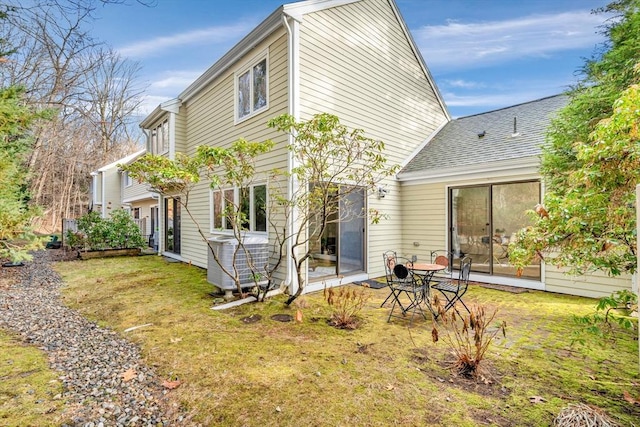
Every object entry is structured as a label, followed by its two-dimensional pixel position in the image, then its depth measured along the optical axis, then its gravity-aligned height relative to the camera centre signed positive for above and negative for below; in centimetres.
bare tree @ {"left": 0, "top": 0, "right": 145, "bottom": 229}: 379 +381
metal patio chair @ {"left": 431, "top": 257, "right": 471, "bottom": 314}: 464 -108
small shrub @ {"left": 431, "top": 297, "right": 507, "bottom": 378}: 293 -141
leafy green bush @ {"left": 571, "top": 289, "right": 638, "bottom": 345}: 226 -71
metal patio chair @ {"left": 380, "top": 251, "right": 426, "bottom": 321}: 465 -111
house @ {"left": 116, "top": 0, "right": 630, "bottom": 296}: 647 +223
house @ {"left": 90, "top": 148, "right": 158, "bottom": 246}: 1750 +144
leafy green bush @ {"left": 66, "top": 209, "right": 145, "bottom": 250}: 1188 -57
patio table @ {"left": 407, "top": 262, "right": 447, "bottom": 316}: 494 -101
